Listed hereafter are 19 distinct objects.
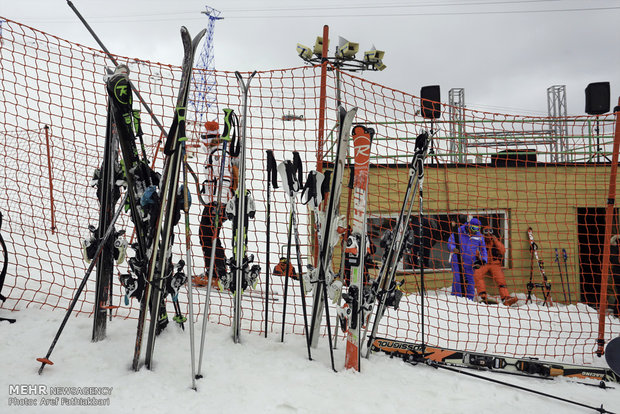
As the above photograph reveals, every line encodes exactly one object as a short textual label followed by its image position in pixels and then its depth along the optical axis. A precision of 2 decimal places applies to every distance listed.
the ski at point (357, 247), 2.73
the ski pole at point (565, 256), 5.87
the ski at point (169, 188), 2.38
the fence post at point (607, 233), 3.47
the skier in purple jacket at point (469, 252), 5.73
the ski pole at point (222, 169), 2.47
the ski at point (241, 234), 2.82
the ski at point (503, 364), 3.01
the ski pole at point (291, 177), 2.83
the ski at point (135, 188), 2.40
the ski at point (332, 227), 2.75
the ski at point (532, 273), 5.81
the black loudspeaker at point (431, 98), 3.79
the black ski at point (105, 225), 2.66
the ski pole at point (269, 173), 2.82
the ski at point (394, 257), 2.90
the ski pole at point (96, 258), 2.35
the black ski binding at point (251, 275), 2.96
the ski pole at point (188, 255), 2.36
